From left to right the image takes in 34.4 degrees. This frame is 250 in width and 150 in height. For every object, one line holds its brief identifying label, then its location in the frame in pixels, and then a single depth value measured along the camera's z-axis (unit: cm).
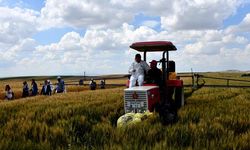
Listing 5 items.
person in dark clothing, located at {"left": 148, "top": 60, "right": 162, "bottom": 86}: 1352
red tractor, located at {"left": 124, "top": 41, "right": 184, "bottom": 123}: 1035
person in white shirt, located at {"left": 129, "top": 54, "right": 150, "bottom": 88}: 1351
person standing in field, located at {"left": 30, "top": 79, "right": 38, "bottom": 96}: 3335
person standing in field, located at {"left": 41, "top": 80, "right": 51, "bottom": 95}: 3247
